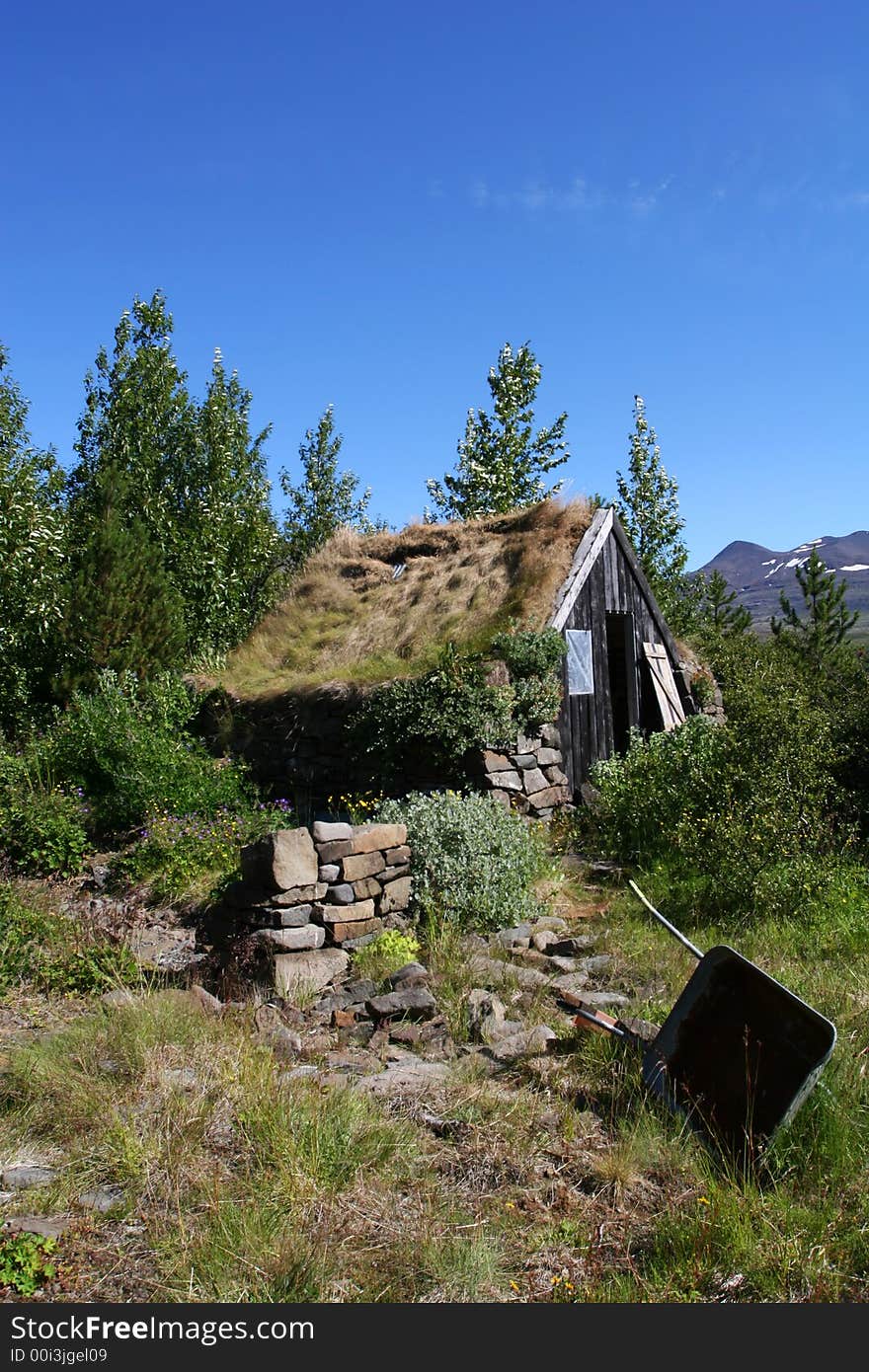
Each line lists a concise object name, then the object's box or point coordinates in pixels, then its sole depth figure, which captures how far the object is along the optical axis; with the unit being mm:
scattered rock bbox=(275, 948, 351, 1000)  6113
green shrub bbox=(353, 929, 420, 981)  6449
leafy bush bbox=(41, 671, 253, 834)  10102
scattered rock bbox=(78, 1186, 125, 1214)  3541
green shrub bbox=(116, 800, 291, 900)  8695
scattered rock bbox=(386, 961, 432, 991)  6074
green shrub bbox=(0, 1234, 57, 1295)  3109
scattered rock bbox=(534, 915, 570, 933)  7500
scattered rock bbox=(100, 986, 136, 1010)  5266
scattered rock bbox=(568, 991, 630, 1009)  5645
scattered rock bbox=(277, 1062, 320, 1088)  4444
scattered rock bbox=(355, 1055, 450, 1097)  4570
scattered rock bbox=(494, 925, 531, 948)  6949
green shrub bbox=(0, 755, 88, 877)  9156
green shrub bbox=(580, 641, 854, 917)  7293
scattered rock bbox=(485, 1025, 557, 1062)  4984
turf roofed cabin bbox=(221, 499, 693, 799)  11703
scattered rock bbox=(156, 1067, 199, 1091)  4254
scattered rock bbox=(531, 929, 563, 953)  6973
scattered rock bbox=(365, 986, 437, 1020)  5688
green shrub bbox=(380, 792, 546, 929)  7297
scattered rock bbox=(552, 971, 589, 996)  6047
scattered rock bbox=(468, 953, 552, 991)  6141
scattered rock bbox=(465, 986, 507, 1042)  5340
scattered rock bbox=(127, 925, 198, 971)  6852
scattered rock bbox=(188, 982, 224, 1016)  5469
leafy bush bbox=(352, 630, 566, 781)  10055
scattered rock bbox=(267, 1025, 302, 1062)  4934
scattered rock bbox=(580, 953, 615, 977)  6410
